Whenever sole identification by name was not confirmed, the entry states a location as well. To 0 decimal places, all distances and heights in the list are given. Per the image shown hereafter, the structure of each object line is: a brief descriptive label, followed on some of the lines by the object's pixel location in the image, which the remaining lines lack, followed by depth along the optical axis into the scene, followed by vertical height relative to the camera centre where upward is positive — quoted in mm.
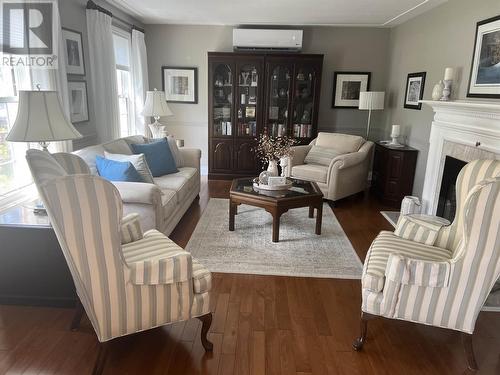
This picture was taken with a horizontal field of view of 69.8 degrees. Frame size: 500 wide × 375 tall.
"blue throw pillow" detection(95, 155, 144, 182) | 3113 -615
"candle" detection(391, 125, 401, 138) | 5000 -335
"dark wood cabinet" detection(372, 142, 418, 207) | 4730 -871
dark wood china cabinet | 5668 -5
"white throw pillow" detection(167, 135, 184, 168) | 4523 -659
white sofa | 2932 -862
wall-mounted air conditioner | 5578 +973
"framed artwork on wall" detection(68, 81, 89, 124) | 3713 -43
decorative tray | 3678 -843
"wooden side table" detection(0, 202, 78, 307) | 2322 -1096
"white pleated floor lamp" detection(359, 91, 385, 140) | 5398 +81
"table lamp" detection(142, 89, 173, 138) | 4840 -81
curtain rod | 3939 +993
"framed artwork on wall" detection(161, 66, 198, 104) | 6078 +266
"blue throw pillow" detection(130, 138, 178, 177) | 4055 -637
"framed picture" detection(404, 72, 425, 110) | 4715 +232
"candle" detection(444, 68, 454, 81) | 3734 +346
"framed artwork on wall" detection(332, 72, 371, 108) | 5980 +295
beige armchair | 4641 -800
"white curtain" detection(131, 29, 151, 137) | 5273 +312
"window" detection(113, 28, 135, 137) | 5031 +249
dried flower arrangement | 3814 -490
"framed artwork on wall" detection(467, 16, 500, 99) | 3178 +426
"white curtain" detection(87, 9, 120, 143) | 4012 +271
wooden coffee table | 3449 -923
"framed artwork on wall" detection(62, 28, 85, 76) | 3609 +463
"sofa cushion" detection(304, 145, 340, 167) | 5084 -712
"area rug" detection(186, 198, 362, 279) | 3059 -1351
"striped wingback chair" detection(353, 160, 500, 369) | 1776 -902
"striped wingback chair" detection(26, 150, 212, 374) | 1548 -820
